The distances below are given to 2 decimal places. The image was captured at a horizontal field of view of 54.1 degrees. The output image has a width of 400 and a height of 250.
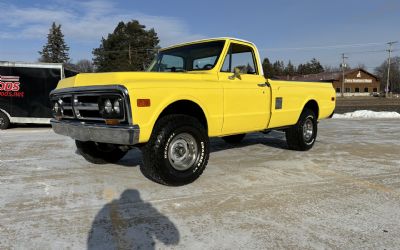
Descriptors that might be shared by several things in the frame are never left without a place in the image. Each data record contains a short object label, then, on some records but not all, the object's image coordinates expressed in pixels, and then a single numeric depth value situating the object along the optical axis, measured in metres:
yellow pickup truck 4.70
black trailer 14.31
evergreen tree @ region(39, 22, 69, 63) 83.75
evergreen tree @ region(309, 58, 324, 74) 135.43
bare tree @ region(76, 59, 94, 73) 90.40
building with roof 88.56
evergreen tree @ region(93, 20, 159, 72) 52.31
